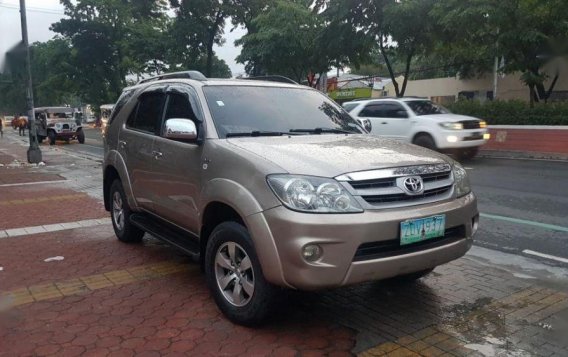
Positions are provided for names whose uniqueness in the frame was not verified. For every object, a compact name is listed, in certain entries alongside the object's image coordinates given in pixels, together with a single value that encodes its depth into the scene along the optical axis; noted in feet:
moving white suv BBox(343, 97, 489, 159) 43.11
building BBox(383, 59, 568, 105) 96.81
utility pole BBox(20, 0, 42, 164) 54.19
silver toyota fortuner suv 10.44
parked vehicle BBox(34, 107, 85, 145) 95.91
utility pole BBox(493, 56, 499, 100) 94.29
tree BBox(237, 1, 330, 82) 78.23
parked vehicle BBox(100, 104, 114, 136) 118.56
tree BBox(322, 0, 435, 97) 60.23
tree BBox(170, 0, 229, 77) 109.09
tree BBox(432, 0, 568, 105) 51.80
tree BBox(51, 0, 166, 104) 139.85
